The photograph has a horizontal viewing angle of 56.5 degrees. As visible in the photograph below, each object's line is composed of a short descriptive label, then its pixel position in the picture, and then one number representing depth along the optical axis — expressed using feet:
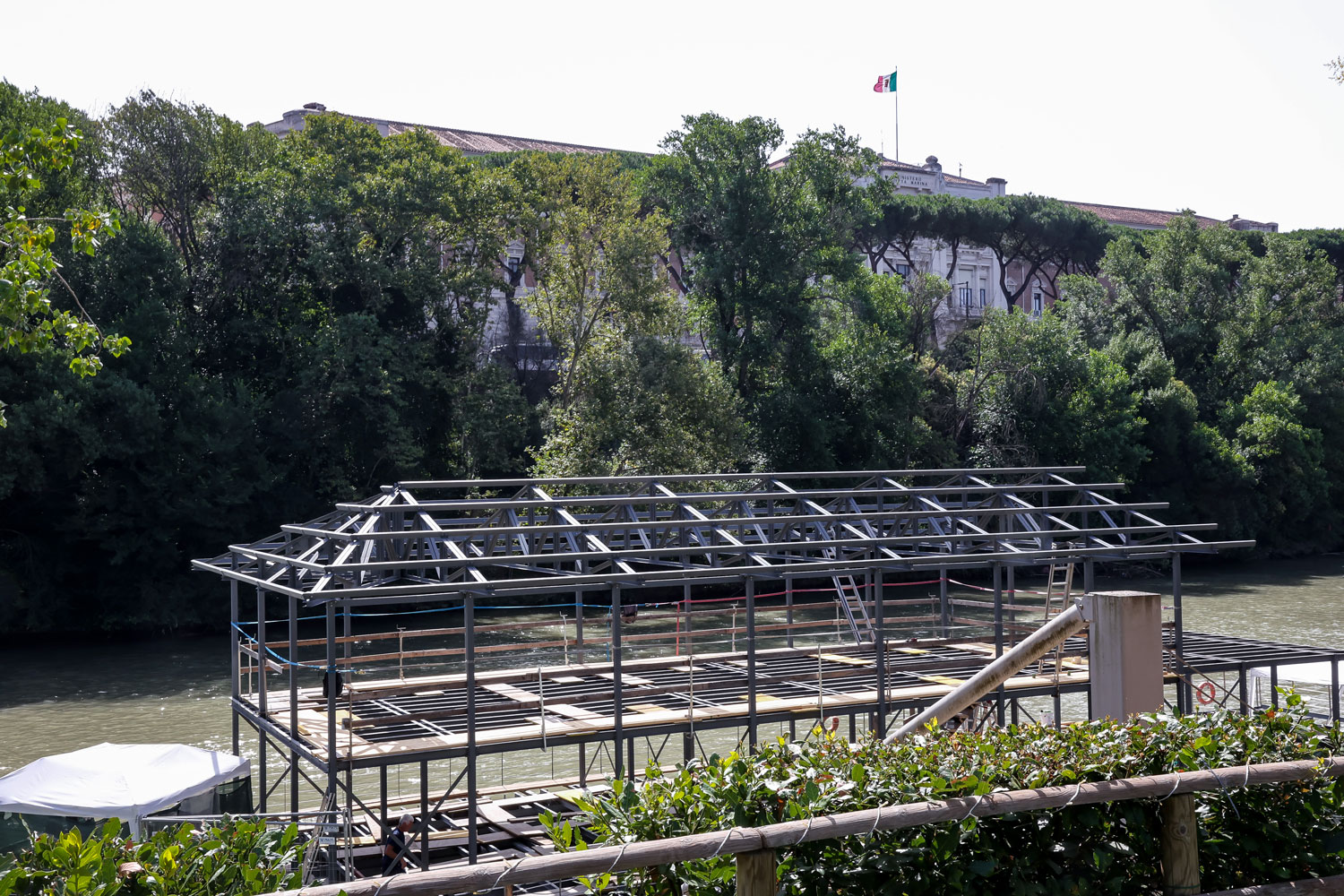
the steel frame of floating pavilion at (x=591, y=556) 43.96
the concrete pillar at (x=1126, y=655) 27.22
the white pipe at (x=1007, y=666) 30.63
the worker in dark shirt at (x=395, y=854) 45.23
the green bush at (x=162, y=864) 13.16
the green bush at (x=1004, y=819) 15.94
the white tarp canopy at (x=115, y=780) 44.32
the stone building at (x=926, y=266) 157.28
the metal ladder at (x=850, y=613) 55.47
